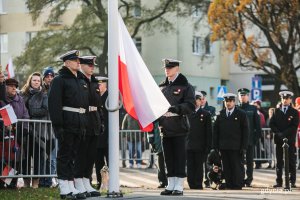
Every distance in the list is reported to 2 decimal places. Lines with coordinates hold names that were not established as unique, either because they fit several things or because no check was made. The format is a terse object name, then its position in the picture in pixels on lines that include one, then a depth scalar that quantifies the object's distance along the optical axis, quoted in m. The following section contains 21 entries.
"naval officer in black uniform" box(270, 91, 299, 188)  18.06
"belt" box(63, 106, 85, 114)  12.36
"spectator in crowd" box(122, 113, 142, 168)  27.33
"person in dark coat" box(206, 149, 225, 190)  17.61
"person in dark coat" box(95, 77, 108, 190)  16.30
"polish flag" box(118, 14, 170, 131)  13.11
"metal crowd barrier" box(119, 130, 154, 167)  27.33
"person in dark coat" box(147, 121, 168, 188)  16.55
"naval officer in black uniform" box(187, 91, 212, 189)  17.70
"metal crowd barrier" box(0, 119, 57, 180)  15.59
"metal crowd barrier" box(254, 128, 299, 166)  26.73
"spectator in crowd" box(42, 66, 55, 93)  16.59
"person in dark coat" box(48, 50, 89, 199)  12.22
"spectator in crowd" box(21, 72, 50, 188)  16.09
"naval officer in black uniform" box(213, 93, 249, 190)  17.47
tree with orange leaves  39.31
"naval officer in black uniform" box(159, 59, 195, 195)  13.51
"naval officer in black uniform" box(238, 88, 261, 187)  19.92
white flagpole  12.67
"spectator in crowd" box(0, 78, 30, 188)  15.80
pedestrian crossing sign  35.09
